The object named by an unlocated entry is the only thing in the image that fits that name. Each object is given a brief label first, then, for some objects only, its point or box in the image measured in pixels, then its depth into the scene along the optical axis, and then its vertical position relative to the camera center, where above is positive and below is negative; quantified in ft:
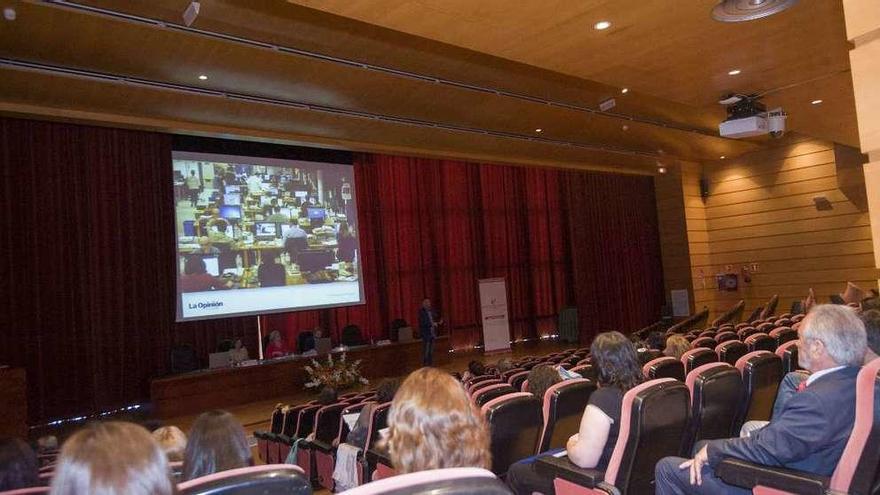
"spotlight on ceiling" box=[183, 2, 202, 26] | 17.96 +8.48
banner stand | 44.91 -2.79
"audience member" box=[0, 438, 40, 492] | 7.01 -1.73
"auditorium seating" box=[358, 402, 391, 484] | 11.92 -2.84
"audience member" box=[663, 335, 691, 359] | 15.10 -2.07
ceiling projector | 25.33 +5.64
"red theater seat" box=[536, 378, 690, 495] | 7.79 -2.33
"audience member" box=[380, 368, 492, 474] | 5.20 -1.28
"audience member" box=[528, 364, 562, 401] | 11.15 -1.94
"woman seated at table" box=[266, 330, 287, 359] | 33.22 -2.82
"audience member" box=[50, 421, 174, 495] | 3.90 -1.01
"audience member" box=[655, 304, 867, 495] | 6.77 -1.84
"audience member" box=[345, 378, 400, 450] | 12.75 -2.78
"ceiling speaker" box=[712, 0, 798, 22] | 15.96 +6.43
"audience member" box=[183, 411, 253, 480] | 6.51 -1.60
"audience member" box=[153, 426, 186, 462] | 8.12 -1.87
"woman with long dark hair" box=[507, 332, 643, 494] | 8.11 -1.94
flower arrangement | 31.30 -4.35
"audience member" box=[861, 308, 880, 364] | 10.53 -1.44
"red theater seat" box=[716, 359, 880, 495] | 6.40 -2.22
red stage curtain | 28.63 +2.20
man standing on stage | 36.88 -2.85
